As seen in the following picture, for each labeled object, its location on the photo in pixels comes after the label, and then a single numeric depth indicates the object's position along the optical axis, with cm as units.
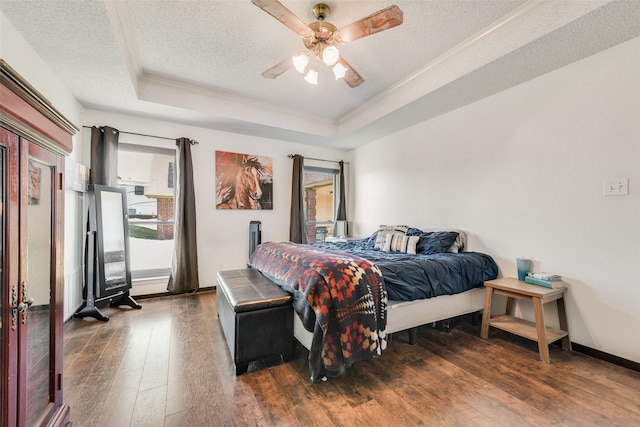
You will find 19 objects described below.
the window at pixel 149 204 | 377
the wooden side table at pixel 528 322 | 210
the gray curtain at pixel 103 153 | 331
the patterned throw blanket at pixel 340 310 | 173
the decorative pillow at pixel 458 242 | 309
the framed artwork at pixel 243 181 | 418
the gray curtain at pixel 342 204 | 518
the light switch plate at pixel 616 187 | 205
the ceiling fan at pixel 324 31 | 171
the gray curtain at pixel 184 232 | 374
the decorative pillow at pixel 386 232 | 344
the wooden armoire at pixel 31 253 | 90
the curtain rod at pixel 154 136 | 356
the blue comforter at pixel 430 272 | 217
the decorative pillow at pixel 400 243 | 315
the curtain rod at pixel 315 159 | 472
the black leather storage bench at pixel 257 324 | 188
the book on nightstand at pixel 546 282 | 228
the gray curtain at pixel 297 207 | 462
